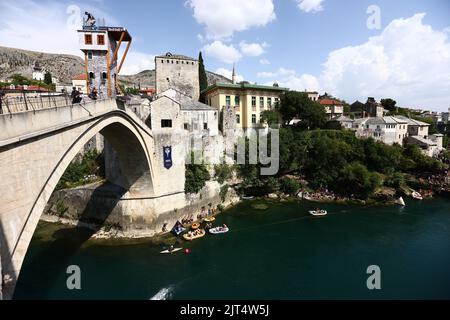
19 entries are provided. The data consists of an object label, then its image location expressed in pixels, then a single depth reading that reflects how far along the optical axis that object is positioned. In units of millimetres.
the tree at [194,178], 23641
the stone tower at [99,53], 20641
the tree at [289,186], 30108
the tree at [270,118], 34406
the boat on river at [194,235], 20469
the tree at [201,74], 43281
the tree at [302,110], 34438
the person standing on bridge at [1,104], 7170
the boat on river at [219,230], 21578
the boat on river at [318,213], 25497
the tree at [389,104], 58781
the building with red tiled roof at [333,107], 53438
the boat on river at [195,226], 21888
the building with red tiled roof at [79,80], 43550
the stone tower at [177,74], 39250
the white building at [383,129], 37688
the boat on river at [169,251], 18625
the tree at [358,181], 28609
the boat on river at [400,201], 28402
